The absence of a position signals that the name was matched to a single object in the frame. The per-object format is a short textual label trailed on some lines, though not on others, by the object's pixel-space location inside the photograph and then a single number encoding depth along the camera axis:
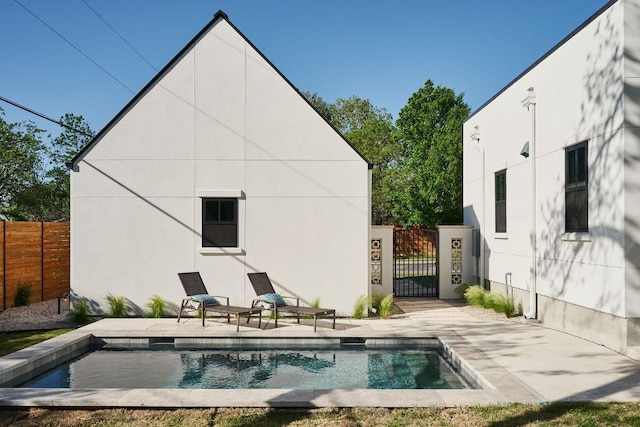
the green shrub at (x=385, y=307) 13.27
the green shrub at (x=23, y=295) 14.70
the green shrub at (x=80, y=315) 12.57
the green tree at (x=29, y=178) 32.25
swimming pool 6.35
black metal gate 17.91
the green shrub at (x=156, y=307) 13.24
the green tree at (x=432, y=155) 29.70
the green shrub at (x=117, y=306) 13.29
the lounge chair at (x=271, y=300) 11.52
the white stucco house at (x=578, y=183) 8.91
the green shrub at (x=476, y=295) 15.02
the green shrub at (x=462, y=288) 17.23
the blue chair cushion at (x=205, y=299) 12.26
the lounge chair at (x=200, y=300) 11.66
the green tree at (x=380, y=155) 38.97
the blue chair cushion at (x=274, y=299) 12.23
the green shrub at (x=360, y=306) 13.30
